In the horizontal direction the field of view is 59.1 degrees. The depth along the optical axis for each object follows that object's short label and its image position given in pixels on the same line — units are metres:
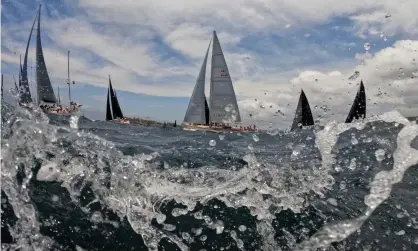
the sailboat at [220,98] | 43.88
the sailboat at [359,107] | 33.25
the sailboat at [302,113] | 38.00
